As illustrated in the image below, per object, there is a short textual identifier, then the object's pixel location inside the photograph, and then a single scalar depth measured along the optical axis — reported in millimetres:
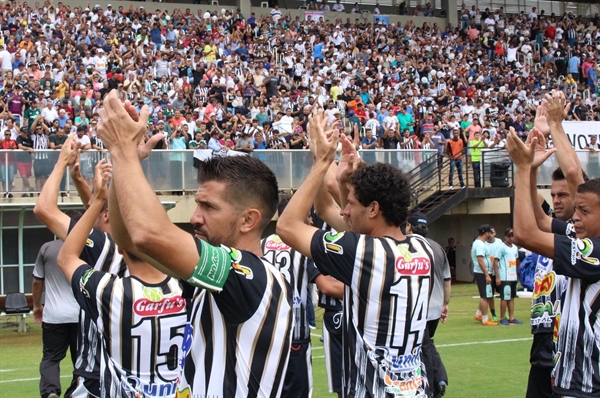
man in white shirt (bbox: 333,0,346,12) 39062
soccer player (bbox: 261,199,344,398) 7383
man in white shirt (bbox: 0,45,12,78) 25531
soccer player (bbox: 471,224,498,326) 16891
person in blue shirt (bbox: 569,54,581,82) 37312
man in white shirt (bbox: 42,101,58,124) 22808
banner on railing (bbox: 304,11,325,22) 37312
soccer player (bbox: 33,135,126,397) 6184
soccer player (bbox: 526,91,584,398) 5676
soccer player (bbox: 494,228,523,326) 17008
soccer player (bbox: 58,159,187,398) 4852
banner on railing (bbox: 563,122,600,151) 26656
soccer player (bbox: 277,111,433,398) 4500
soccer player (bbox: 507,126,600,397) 4832
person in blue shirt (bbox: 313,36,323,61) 33000
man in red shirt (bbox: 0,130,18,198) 20094
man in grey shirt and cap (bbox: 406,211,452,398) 8766
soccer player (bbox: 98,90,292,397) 3238
